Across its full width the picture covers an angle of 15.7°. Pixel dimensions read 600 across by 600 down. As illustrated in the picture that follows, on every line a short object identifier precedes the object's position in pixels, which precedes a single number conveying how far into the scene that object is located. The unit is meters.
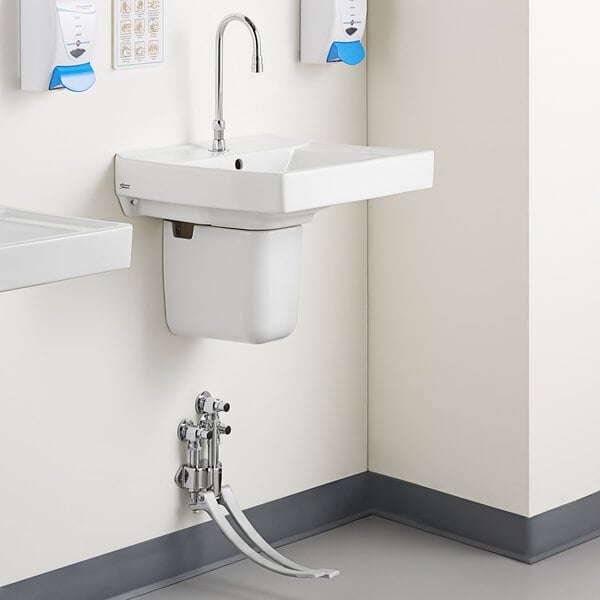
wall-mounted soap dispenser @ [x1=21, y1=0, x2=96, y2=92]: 4.24
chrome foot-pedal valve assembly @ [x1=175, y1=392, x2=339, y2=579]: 5.07
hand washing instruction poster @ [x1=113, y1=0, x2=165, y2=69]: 4.64
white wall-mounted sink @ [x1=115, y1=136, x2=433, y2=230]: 4.34
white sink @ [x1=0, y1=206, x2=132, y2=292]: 3.53
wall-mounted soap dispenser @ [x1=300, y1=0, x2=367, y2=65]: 5.20
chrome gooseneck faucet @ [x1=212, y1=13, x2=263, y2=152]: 4.63
